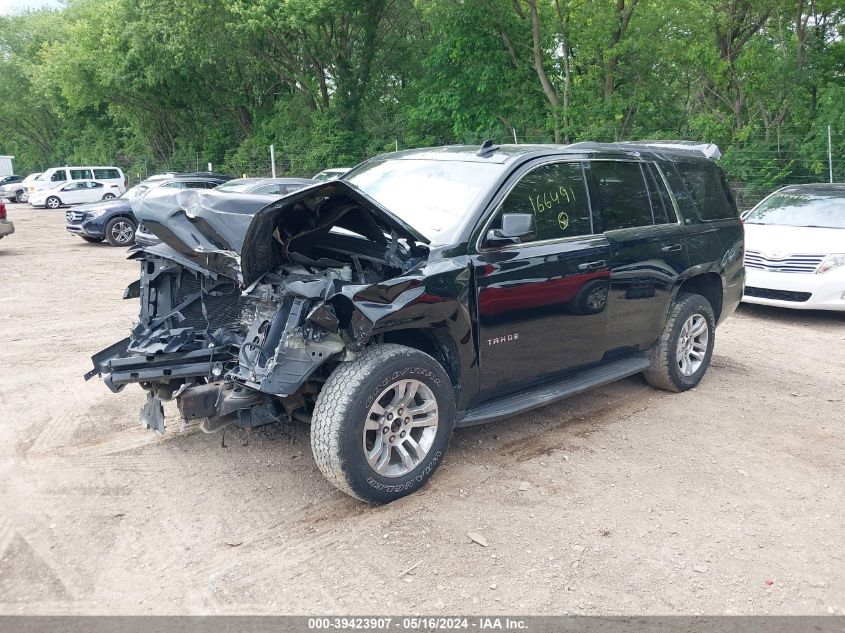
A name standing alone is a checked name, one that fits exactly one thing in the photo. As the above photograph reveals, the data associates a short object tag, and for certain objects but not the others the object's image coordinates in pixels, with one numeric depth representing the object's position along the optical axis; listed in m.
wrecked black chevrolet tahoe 3.87
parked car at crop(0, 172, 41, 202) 41.31
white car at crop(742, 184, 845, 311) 8.57
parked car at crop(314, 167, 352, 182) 15.15
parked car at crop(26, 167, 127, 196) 32.03
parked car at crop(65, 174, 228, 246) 16.69
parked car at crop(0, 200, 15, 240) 15.54
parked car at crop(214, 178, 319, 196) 13.52
